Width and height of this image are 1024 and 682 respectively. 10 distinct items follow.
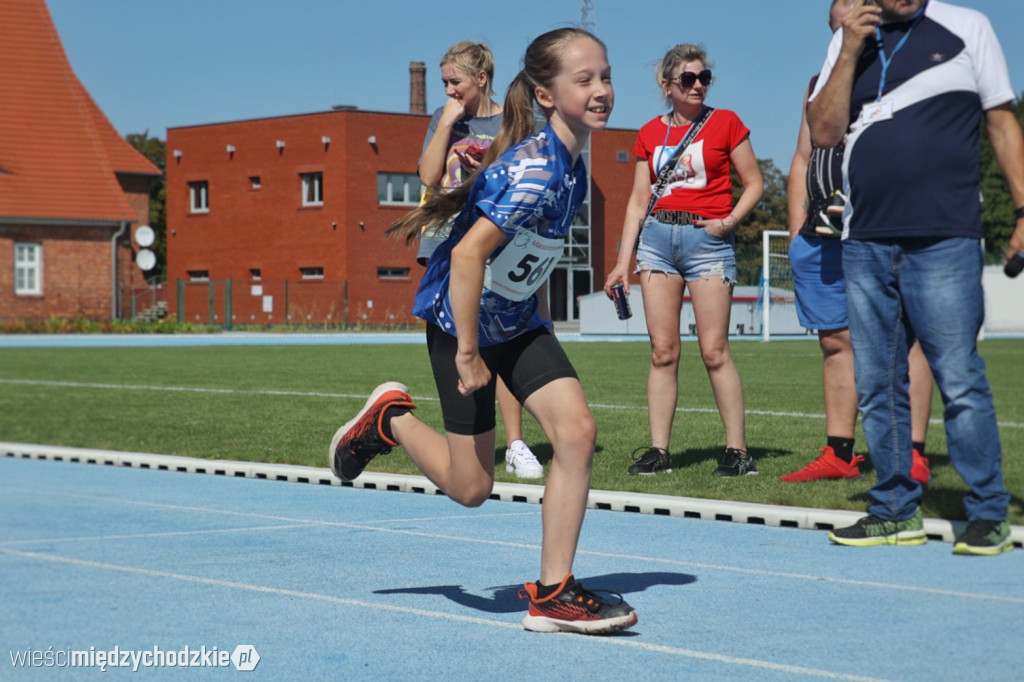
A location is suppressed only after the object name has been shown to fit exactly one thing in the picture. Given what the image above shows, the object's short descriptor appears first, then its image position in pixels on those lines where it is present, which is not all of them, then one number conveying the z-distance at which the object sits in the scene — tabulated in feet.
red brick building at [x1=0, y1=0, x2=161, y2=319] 174.09
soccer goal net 120.98
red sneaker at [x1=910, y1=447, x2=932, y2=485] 24.11
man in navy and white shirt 19.02
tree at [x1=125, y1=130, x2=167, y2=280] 281.33
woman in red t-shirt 27.02
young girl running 15.23
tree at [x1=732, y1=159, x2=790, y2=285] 233.96
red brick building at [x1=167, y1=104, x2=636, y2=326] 194.18
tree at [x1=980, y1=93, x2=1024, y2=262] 268.62
